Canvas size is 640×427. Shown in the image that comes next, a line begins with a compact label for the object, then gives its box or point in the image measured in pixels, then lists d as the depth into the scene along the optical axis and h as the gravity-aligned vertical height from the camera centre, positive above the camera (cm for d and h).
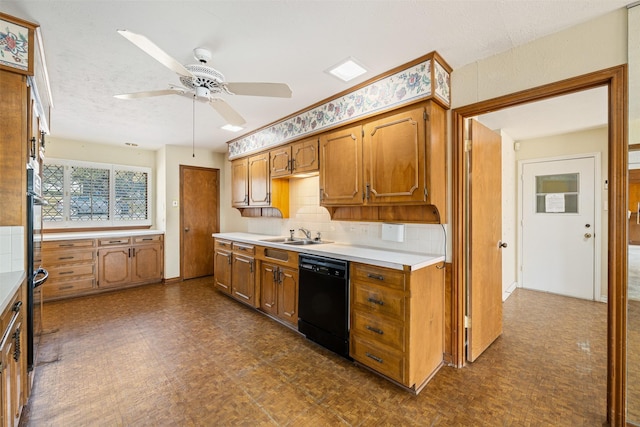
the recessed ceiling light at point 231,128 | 400 +124
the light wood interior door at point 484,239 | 242 -26
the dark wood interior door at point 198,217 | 527 -8
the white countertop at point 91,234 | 414 -33
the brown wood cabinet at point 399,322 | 201 -85
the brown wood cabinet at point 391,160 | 225 +47
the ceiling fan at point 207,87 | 192 +91
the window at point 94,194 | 445 +33
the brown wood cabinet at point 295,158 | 323 +68
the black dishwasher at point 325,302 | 241 -83
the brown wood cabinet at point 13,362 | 124 -76
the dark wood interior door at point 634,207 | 163 +2
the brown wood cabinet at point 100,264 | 407 -80
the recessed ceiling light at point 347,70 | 225 +121
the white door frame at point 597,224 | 386 -18
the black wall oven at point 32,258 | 183 -32
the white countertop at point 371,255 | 206 -37
